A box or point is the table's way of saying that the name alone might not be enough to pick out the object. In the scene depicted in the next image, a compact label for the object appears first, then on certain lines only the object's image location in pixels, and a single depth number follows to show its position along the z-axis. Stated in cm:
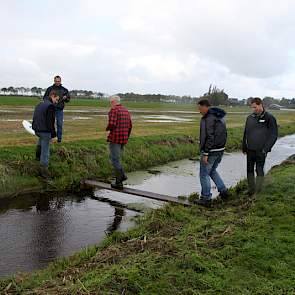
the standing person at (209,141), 872
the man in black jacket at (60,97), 1251
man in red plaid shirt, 1007
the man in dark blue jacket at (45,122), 1054
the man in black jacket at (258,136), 915
